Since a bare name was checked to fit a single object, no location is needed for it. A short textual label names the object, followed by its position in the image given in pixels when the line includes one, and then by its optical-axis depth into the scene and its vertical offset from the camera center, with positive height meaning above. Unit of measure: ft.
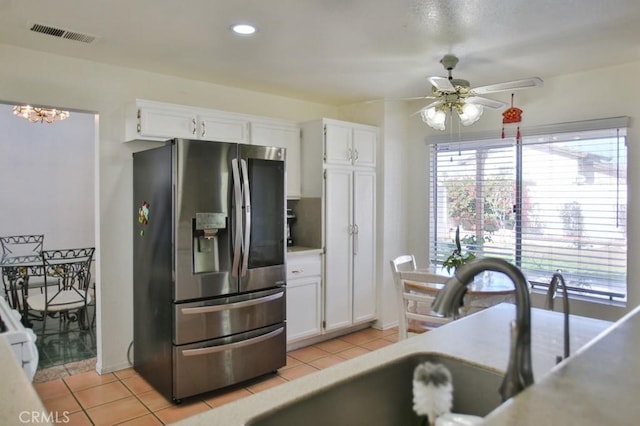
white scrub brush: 3.17 -1.29
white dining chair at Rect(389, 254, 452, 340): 9.39 -1.89
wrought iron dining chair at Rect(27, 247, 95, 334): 13.38 -2.61
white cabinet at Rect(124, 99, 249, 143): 10.57 +2.21
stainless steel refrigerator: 9.53 -1.22
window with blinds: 11.37 +0.23
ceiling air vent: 8.47 +3.50
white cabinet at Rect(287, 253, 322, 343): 12.53 -2.47
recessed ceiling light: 8.48 +3.52
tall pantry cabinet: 13.37 +0.11
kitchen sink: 3.76 -1.69
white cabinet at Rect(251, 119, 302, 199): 12.48 +2.07
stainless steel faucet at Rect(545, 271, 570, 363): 3.66 -0.89
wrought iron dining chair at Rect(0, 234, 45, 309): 14.98 -1.53
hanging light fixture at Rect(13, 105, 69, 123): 15.40 +3.44
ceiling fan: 9.25 +2.43
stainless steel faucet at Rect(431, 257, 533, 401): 2.71 -0.60
